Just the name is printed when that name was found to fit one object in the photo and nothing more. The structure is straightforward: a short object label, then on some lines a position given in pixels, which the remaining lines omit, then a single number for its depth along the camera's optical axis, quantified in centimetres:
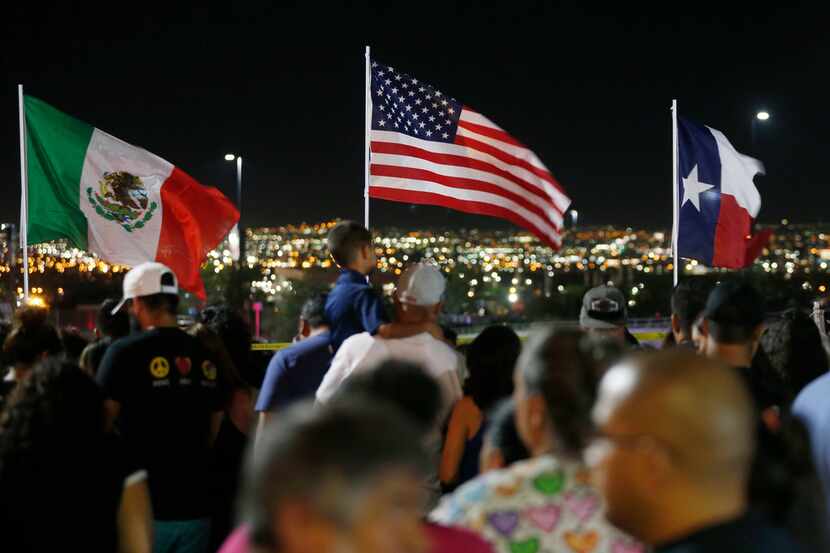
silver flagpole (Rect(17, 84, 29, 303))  1024
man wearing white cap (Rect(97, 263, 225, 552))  531
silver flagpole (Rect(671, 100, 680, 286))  1232
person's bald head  238
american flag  1116
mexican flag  1047
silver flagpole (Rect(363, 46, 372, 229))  1083
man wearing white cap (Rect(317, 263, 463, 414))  527
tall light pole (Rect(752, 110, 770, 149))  1929
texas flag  1271
